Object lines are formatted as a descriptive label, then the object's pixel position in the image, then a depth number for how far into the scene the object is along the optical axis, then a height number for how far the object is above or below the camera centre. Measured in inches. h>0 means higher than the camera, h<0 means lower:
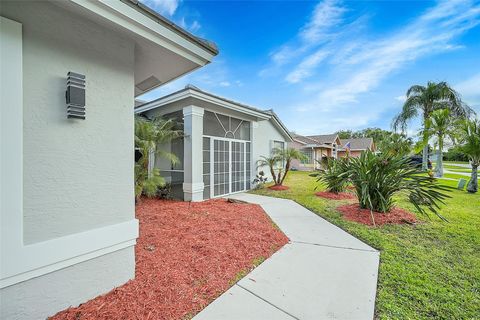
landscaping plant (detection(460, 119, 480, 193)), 386.9 +26.6
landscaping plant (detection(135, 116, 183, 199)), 255.9 +5.7
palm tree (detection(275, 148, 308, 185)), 419.8 +7.7
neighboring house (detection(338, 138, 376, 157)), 1321.9 +103.8
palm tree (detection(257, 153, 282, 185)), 426.6 -6.2
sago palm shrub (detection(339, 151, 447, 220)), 197.6 -24.0
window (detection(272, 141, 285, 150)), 532.2 +40.7
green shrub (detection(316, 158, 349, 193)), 255.8 -20.4
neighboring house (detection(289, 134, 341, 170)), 965.2 +62.8
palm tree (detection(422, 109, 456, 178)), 585.6 +98.5
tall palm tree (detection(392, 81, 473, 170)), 717.9 +223.9
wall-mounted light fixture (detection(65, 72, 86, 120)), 81.0 +26.6
